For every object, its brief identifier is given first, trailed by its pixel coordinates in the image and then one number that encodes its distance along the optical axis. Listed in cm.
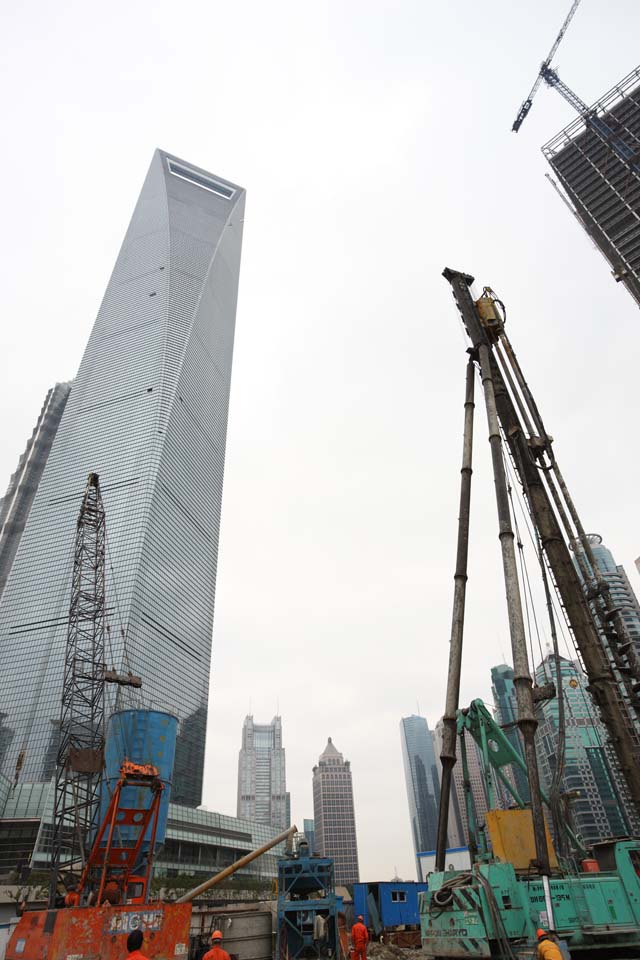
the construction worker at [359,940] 1602
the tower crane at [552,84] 8984
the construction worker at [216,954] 950
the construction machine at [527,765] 973
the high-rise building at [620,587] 8552
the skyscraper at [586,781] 9975
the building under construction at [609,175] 7106
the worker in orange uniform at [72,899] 1862
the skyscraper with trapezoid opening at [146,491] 10412
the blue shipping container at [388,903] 2883
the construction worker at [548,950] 751
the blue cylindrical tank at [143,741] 3716
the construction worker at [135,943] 645
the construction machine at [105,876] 1426
